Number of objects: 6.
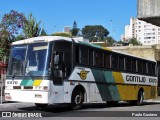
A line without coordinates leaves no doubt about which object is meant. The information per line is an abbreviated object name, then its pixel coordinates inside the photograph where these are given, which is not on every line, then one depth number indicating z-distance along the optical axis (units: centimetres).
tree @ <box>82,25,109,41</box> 13312
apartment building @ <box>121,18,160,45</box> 15138
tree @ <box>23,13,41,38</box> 3170
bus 1470
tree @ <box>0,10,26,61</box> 2999
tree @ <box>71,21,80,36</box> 11769
